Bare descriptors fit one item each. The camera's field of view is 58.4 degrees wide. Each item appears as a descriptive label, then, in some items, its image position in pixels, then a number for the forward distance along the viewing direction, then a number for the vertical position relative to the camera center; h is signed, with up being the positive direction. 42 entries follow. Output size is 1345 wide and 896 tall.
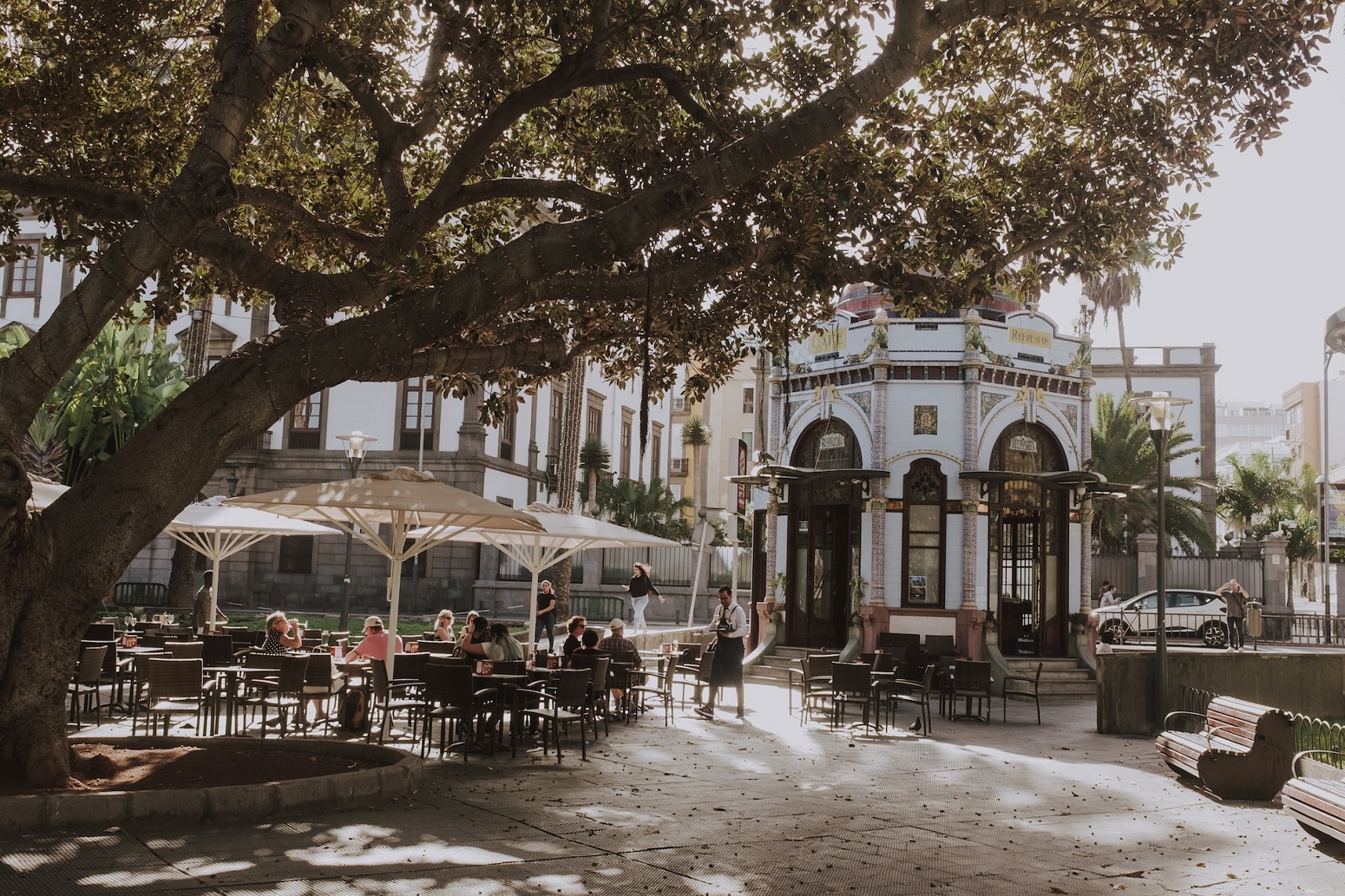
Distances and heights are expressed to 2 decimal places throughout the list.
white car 29.44 -0.44
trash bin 30.70 -0.52
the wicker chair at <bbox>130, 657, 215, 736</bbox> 10.75 -1.03
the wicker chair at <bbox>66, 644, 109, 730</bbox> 12.13 -1.06
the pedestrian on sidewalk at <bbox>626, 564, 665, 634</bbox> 23.45 -0.06
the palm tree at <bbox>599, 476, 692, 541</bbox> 46.38 +2.90
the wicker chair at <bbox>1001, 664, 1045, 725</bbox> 19.39 -1.61
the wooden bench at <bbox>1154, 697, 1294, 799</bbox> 10.52 -1.37
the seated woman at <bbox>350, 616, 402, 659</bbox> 14.27 -0.82
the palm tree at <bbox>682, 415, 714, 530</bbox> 59.06 +7.06
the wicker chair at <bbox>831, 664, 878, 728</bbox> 15.05 -1.16
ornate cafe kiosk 22.39 +2.08
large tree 8.54 +3.87
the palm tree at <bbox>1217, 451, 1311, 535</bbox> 54.19 +4.78
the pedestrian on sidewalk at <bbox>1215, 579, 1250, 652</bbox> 25.03 -0.20
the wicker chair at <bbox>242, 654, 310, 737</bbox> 11.76 -1.17
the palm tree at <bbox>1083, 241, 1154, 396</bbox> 48.50 +12.40
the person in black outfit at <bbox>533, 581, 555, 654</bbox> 20.52 -0.51
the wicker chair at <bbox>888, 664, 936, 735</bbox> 15.66 -1.38
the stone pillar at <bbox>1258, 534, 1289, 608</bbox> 36.84 +0.97
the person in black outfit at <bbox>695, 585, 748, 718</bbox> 16.67 -1.09
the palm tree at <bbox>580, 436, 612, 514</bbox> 44.97 +4.40
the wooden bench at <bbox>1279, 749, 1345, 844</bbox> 7.85 -1.36
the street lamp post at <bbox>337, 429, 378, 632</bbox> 21.75 +2.16
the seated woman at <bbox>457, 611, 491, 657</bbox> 13.44 -0.64
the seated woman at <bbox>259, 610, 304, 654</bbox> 14.03 -0.79
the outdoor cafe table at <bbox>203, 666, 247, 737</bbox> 12.23 -1.19
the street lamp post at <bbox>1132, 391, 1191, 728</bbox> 15.92 +1.15
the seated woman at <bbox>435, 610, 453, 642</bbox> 16.63 -0.72
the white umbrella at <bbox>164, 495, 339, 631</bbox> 16.36 +0.59
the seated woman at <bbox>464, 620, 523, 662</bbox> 13.35 -0.79
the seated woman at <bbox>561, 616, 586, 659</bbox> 15.09 -0.68
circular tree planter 7.30 -1.52
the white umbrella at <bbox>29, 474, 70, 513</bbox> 14.41 +0.86
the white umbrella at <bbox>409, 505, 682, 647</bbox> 16.33 +0.58
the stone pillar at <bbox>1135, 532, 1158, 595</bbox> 37.78 +1.17
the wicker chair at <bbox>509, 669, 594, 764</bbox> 11.72 -1.18
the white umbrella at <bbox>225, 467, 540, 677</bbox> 12.09 +0.68
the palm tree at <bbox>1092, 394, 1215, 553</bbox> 39.12 +3.99
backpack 12.98 -1.51
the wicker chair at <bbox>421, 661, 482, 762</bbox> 11.41 -1.13
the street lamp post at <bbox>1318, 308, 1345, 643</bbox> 32.03 +1.82
